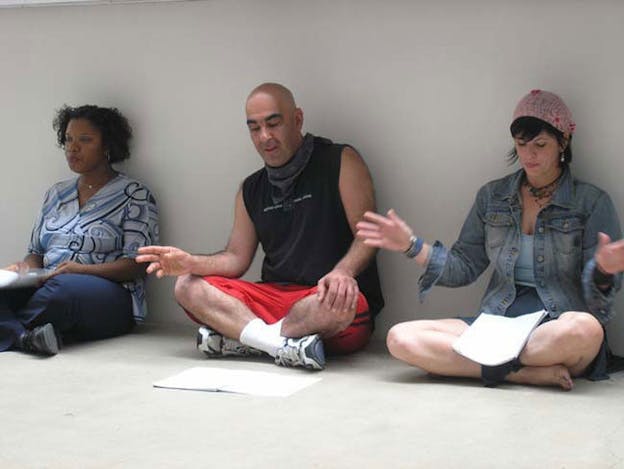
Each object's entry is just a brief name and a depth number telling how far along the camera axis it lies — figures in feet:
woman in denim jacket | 13.25
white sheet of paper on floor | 13.38
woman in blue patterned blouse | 16.25
